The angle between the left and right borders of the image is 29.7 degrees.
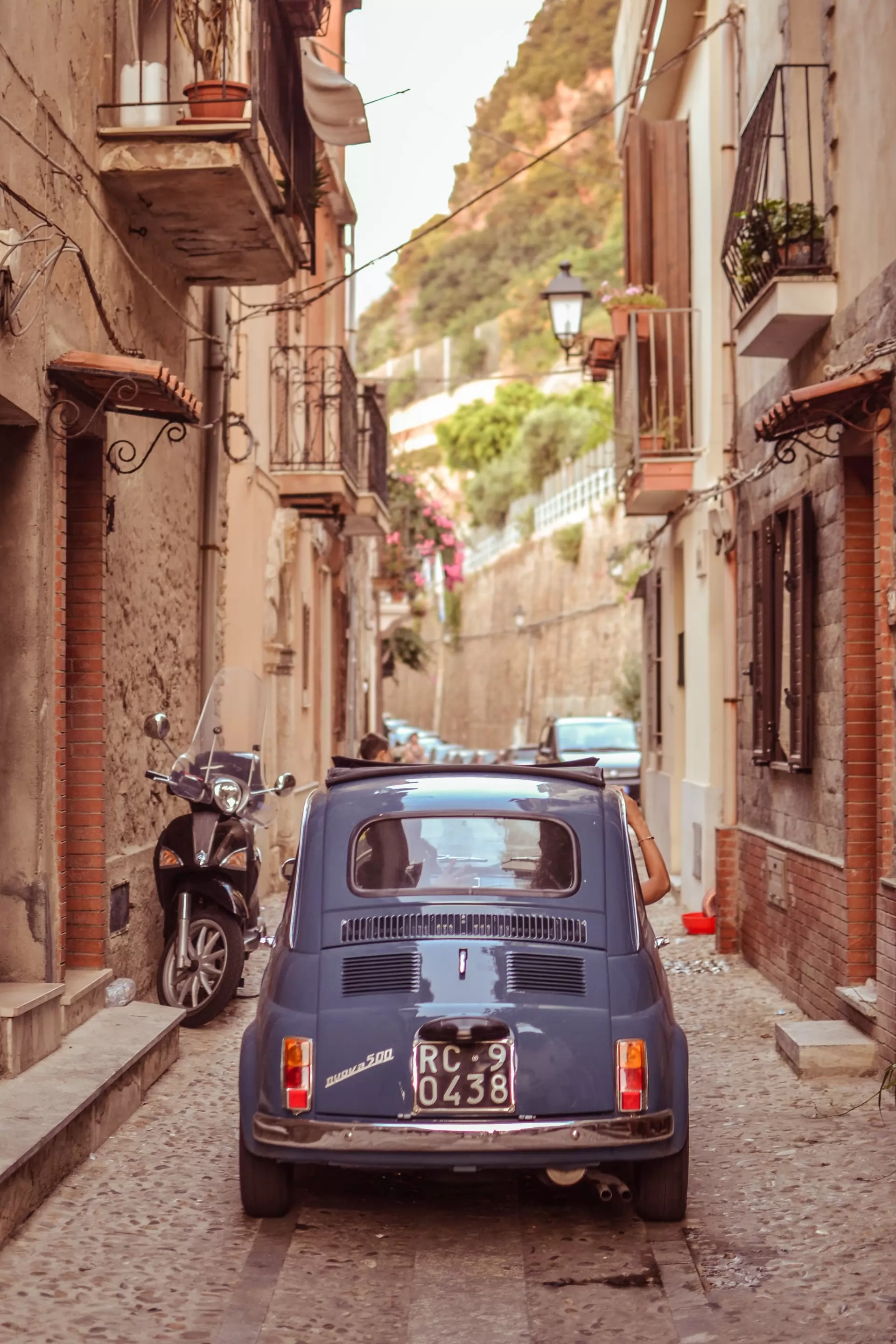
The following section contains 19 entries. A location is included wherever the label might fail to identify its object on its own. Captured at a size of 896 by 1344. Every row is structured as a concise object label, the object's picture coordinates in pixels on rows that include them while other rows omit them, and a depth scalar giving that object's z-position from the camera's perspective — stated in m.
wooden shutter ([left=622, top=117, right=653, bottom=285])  16.42
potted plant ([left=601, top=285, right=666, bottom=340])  16.05
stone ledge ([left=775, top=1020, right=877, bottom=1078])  8.13
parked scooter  9.55
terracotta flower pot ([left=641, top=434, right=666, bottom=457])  15.62
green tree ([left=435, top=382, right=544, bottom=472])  86.50
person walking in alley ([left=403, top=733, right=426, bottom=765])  25.56
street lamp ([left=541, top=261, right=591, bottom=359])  18.75
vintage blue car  5.52
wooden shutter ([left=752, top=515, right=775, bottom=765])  11.23
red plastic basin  13.90
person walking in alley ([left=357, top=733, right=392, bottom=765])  15.45
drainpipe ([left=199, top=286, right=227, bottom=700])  12.14
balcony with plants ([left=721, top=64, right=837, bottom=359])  9.56
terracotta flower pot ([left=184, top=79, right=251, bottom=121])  9.66
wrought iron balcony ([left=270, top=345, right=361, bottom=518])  17.91
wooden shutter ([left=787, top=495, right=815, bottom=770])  9.92
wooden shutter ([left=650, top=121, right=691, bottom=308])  16.30
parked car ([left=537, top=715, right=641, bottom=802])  25.95
